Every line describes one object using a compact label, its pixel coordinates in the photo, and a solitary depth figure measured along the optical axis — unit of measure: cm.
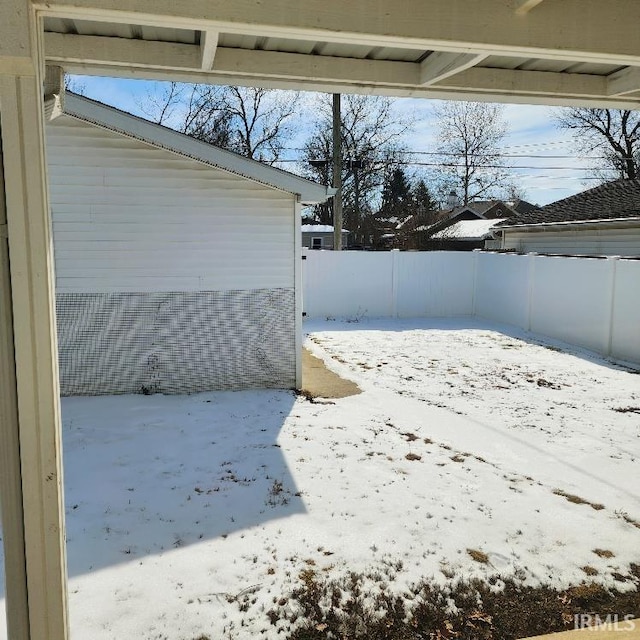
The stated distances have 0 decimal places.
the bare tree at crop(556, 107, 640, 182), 2461
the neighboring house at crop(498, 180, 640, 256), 1188
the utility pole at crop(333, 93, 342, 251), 1597
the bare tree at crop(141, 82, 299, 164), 2170
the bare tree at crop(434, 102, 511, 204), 2730
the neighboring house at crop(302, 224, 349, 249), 2920
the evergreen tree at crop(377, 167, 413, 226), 3166
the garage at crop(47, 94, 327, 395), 639
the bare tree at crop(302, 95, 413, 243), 2253
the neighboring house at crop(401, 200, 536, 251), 2756
